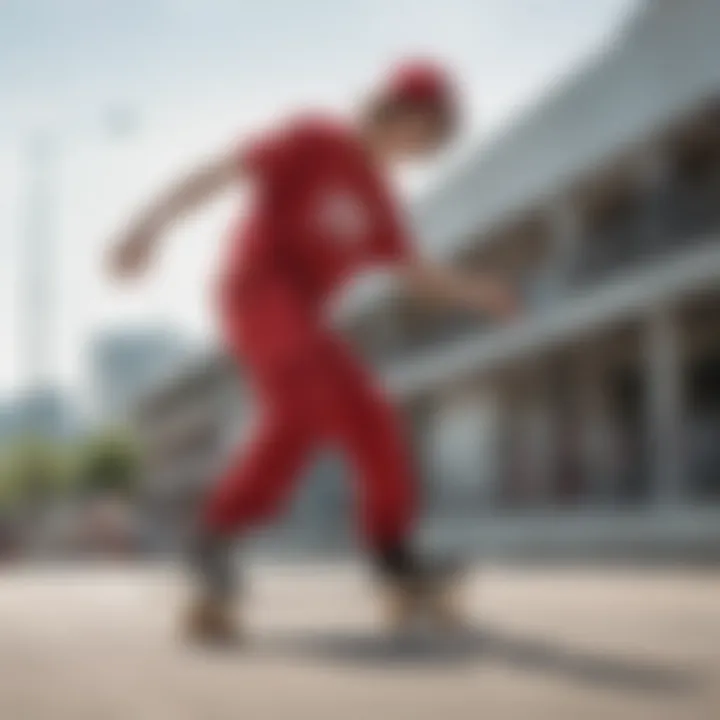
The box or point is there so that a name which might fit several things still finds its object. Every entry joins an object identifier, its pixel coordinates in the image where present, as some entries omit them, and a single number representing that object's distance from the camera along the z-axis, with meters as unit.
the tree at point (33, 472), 70.38
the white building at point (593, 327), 16.25
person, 3.80
